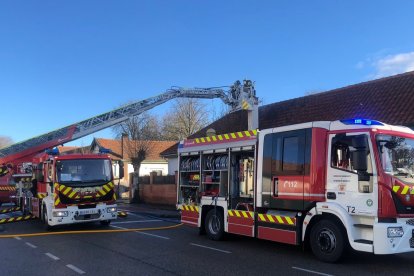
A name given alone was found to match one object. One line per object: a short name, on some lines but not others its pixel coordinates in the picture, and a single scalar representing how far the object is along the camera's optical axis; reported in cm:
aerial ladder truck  1475
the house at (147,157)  5044
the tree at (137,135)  3384
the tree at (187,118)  5538
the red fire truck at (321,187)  842
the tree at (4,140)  7822
